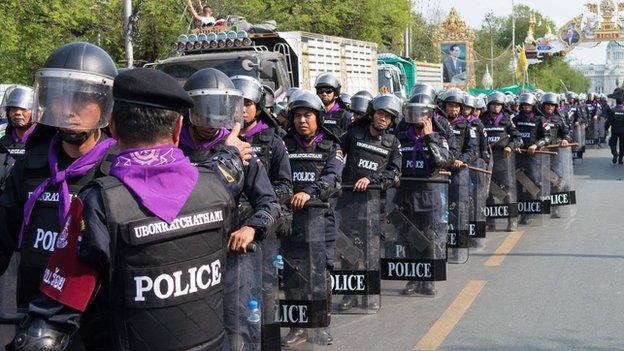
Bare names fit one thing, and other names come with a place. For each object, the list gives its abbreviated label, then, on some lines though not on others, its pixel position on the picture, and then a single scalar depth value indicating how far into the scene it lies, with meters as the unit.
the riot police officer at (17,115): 10.19
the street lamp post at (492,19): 87.94
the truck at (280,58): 15.77
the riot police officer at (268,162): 6.59
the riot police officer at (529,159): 15.31
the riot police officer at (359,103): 13.33
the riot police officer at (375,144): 9.65
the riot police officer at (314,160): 8.07
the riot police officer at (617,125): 27.17
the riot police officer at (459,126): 12.68
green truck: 25.20
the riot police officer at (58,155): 4.35
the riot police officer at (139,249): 3.30
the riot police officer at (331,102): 12.03
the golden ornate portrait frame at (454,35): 64.06
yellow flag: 57.66
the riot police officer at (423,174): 10.00
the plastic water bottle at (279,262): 6.75
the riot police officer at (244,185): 5.35
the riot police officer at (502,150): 14.61
